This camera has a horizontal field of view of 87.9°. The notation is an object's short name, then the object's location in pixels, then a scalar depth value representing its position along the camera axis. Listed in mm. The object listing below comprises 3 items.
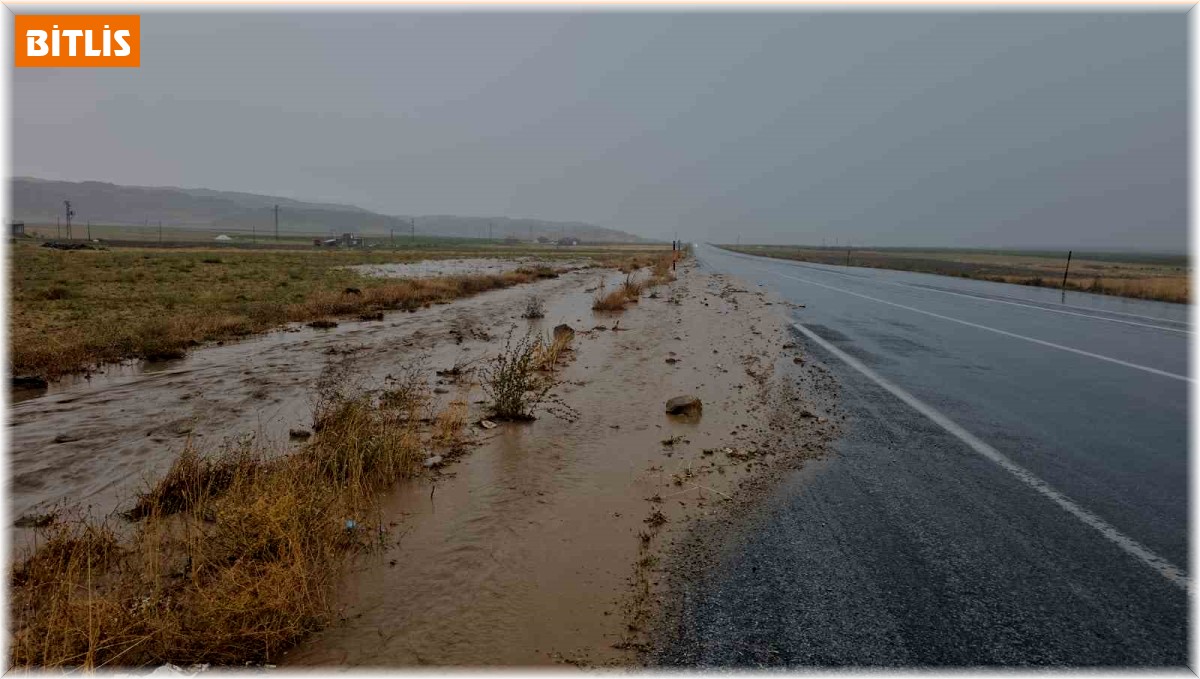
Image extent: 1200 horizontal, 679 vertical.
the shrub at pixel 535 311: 17297
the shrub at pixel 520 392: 7039
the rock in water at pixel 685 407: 7186
